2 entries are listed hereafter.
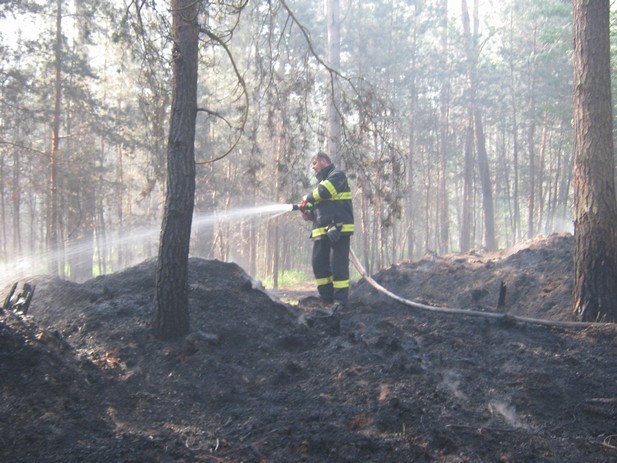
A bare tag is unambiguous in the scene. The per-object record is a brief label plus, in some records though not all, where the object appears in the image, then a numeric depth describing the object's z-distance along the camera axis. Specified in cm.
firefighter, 837
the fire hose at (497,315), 593
